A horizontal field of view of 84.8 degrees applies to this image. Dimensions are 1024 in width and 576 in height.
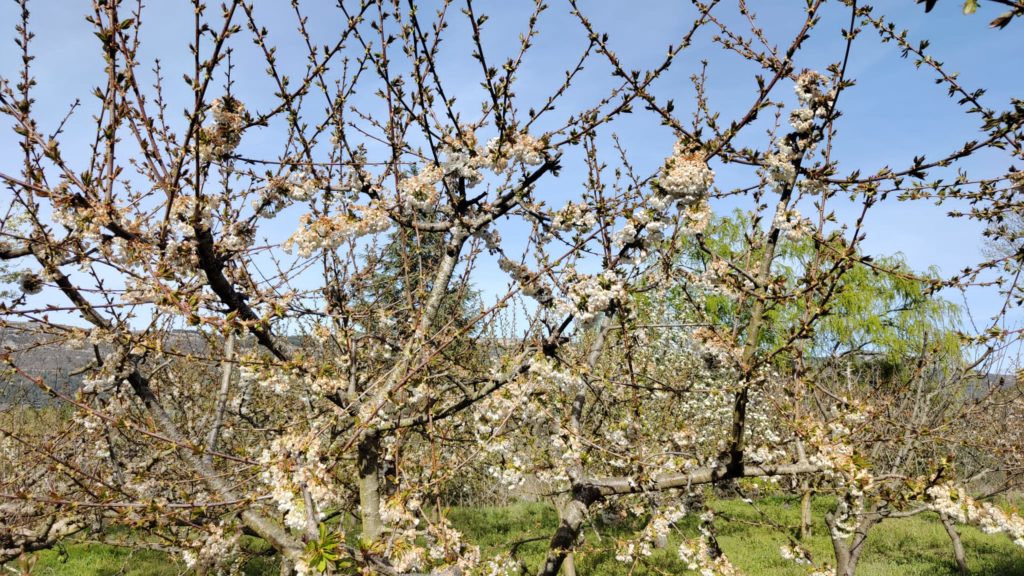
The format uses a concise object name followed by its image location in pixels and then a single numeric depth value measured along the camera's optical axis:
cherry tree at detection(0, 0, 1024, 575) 2.47
